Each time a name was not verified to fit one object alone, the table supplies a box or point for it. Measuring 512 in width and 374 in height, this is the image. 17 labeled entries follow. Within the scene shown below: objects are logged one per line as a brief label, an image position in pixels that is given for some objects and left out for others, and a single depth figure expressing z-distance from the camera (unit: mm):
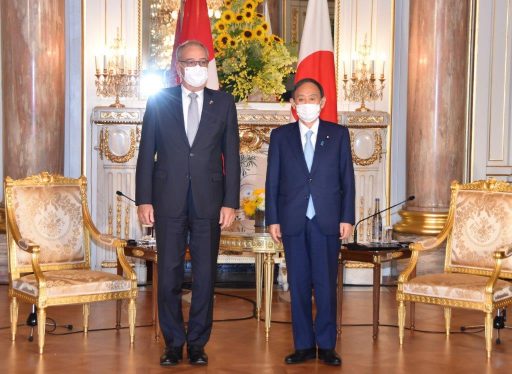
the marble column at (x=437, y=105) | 9023
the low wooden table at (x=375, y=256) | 6508
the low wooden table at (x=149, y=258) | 6457
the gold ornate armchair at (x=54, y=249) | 6109
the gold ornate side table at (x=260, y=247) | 6477
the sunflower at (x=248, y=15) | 8281
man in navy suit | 5668
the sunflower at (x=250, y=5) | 8250
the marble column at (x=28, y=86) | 8586
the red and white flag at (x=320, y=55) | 8320
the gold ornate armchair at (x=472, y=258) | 6172
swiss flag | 8047
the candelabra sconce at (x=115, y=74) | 9133
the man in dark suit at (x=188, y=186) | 5609
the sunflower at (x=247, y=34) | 8242
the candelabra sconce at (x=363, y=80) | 9297
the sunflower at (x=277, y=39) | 9052
